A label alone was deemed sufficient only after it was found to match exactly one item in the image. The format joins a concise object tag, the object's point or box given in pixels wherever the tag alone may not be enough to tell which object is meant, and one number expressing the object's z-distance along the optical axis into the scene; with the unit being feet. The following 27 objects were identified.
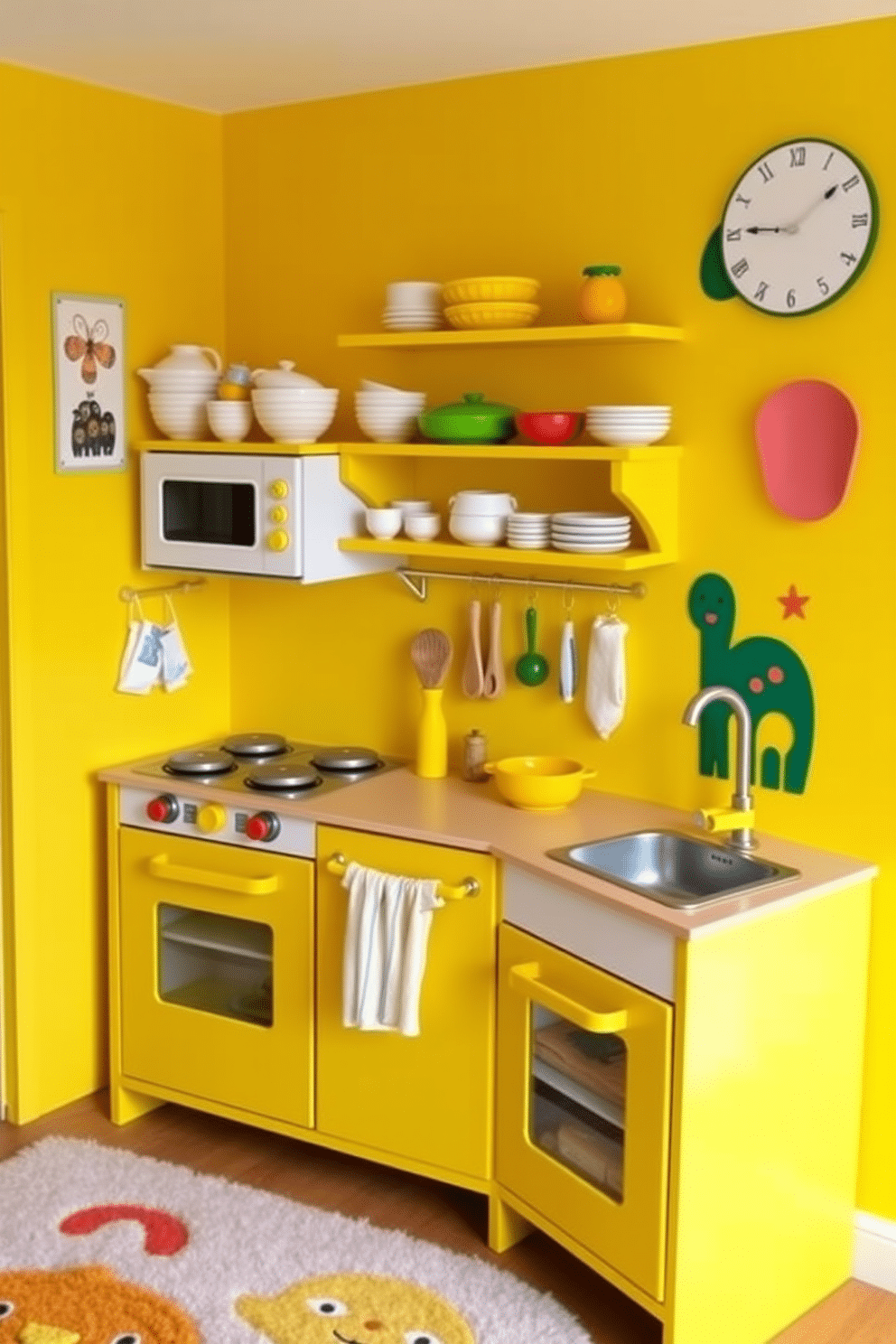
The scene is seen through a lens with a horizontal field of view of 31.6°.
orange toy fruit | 9.87
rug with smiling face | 9.17
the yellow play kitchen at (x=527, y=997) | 8.71
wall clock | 9.26
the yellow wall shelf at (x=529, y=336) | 9.75
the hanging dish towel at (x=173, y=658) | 12.25
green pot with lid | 10.45
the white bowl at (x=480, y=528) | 10.42
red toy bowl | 10.07
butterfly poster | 11.26
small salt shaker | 11.23
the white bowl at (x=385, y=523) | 11.03
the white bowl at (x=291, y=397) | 11.00
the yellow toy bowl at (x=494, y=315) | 10.27
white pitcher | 11.55
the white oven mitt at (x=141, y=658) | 12.00
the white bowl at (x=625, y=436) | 9.82
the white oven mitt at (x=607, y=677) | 10.56
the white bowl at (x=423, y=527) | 10.89
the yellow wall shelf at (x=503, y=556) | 9.87
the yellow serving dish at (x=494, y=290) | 10.21
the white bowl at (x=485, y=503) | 10.43
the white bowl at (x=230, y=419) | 11.37
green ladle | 11.03
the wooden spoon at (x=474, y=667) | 11.21
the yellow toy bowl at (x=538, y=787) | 10.33
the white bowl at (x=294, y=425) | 11.07
